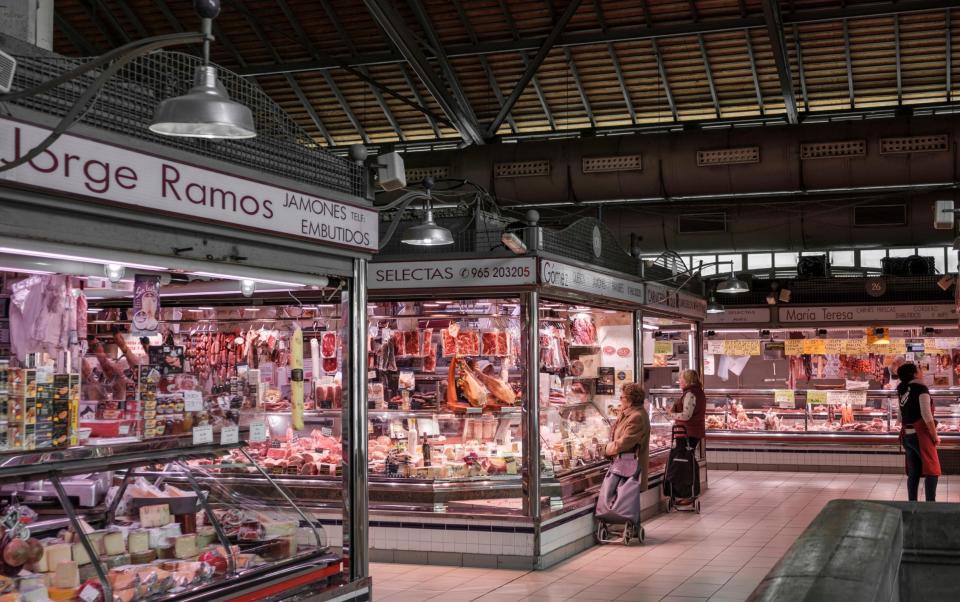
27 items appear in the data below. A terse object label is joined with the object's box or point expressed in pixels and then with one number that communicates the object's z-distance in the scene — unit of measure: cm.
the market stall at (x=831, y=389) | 1570
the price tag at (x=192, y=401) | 517
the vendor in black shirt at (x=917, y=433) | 1075
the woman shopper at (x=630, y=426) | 975
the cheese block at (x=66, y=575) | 412
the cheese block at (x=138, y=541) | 456
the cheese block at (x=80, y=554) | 423
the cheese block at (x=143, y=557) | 454
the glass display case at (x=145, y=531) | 413
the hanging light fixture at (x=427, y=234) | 730
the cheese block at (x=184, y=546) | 472
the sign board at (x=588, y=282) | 884
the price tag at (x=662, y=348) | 1423
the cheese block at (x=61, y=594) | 407
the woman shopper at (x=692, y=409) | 1173
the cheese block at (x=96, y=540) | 440
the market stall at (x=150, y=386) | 399
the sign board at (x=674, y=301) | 1209
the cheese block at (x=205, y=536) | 486
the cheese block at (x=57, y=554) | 416
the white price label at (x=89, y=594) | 410
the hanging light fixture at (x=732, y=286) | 1295
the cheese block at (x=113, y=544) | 444
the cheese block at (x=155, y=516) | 477
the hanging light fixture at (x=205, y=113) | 349
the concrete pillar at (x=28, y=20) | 458
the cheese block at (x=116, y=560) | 437
